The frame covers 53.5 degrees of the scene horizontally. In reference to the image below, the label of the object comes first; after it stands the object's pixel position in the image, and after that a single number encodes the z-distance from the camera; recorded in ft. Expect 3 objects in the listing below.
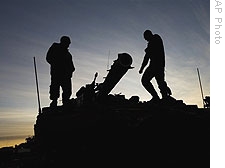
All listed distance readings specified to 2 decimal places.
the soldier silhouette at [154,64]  22.76
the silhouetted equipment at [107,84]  24.30
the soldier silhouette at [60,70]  23.34
